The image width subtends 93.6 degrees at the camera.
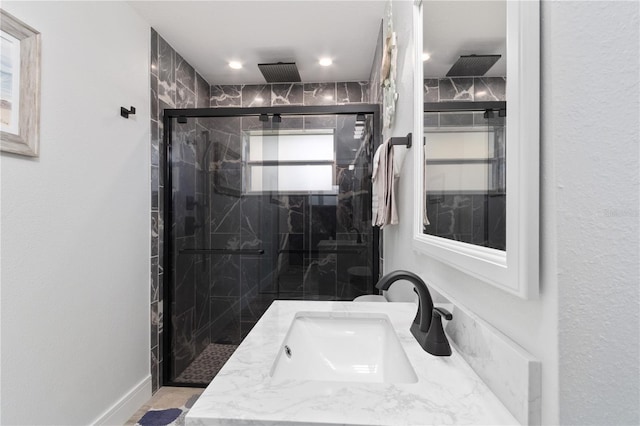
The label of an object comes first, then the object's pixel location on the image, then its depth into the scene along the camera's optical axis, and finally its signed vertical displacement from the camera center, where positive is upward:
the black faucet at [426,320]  0.70 -0.26
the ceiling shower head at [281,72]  2.50 +1.26
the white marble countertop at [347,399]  0.47 -0.32
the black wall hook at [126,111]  1.74 +0.60
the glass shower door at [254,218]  2.09 -0.02
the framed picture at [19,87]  1.11 +0.49
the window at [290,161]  2.09 +0.38
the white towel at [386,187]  1.39 +0.14
